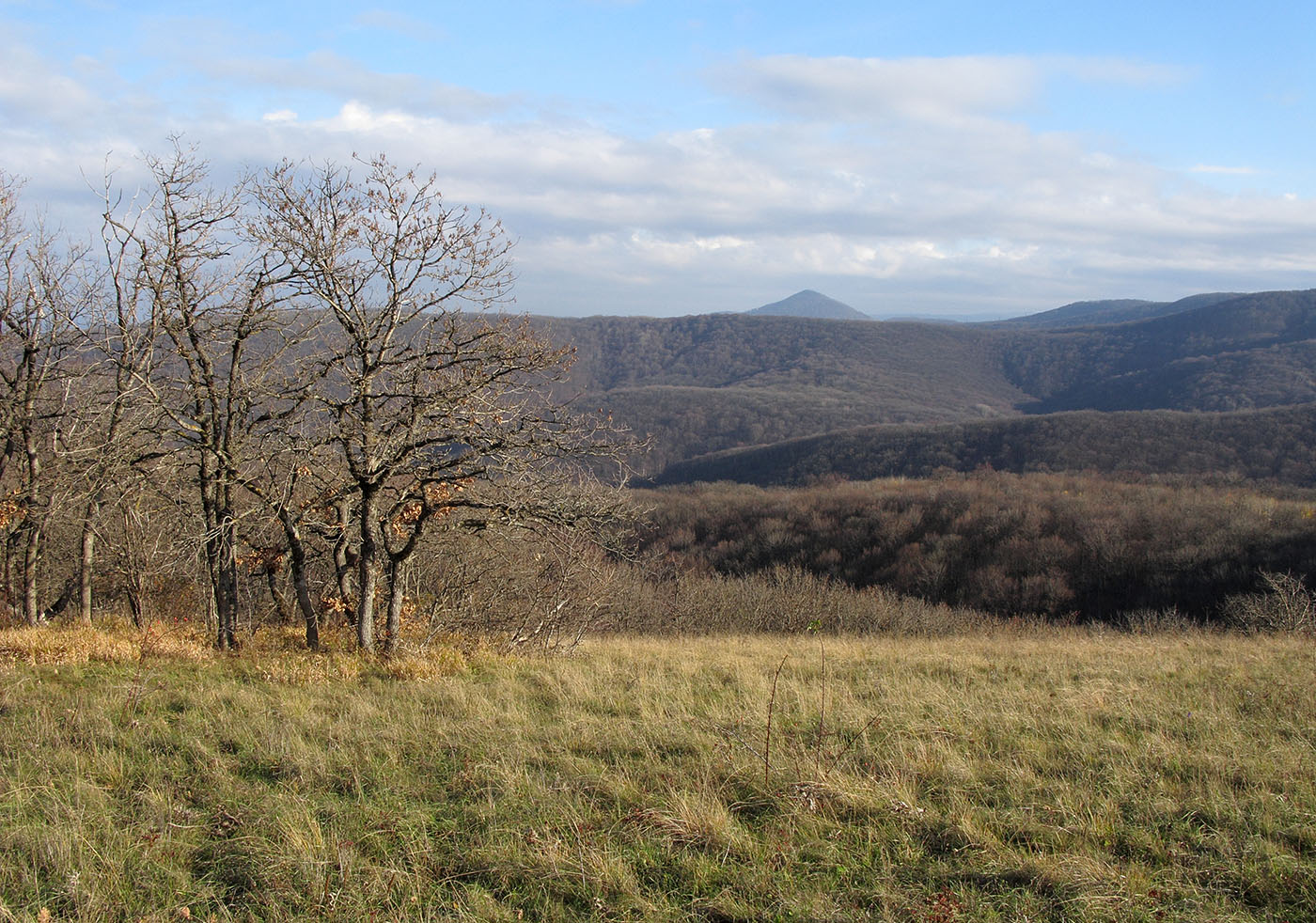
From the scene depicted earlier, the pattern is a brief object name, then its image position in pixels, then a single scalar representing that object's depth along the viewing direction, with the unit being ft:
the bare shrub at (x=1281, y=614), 51.85
